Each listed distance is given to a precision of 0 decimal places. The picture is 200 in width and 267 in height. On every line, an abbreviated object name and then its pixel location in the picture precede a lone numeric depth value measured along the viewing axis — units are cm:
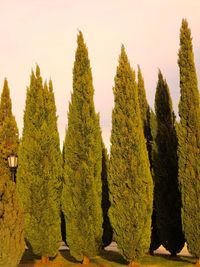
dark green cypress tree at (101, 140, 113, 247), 2377
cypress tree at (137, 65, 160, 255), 2463
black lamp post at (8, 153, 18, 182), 1891
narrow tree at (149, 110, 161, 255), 2178
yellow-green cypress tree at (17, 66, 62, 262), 1958
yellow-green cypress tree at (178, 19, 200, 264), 1772
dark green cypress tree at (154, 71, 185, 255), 2053
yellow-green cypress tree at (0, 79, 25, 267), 1171
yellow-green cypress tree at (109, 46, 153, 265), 1775
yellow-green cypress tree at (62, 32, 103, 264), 1880
